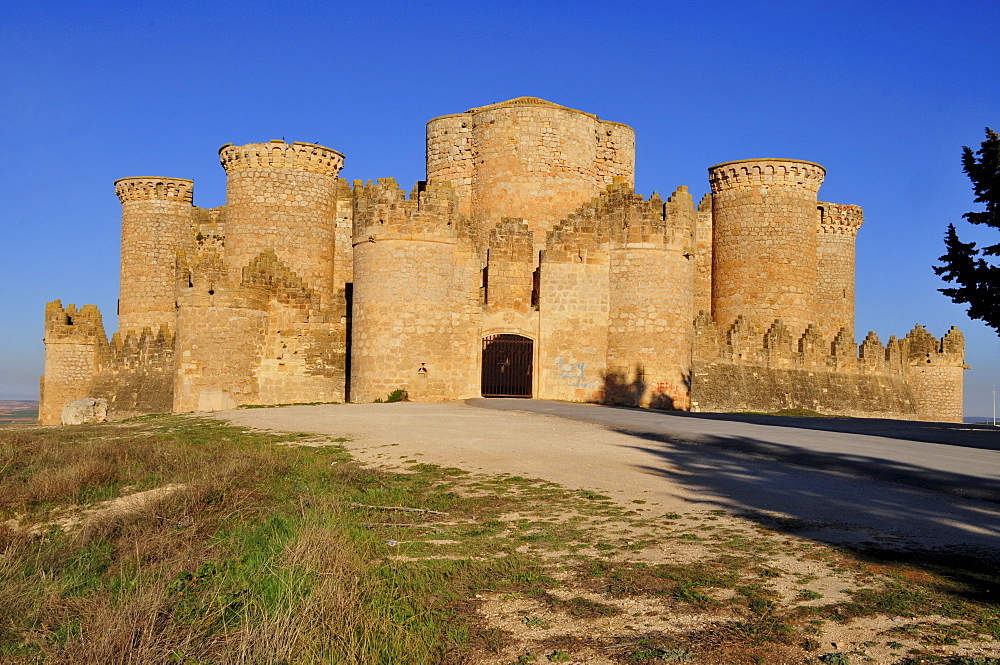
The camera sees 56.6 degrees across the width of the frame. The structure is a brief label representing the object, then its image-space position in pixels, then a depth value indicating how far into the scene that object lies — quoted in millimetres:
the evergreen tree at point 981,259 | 17172
